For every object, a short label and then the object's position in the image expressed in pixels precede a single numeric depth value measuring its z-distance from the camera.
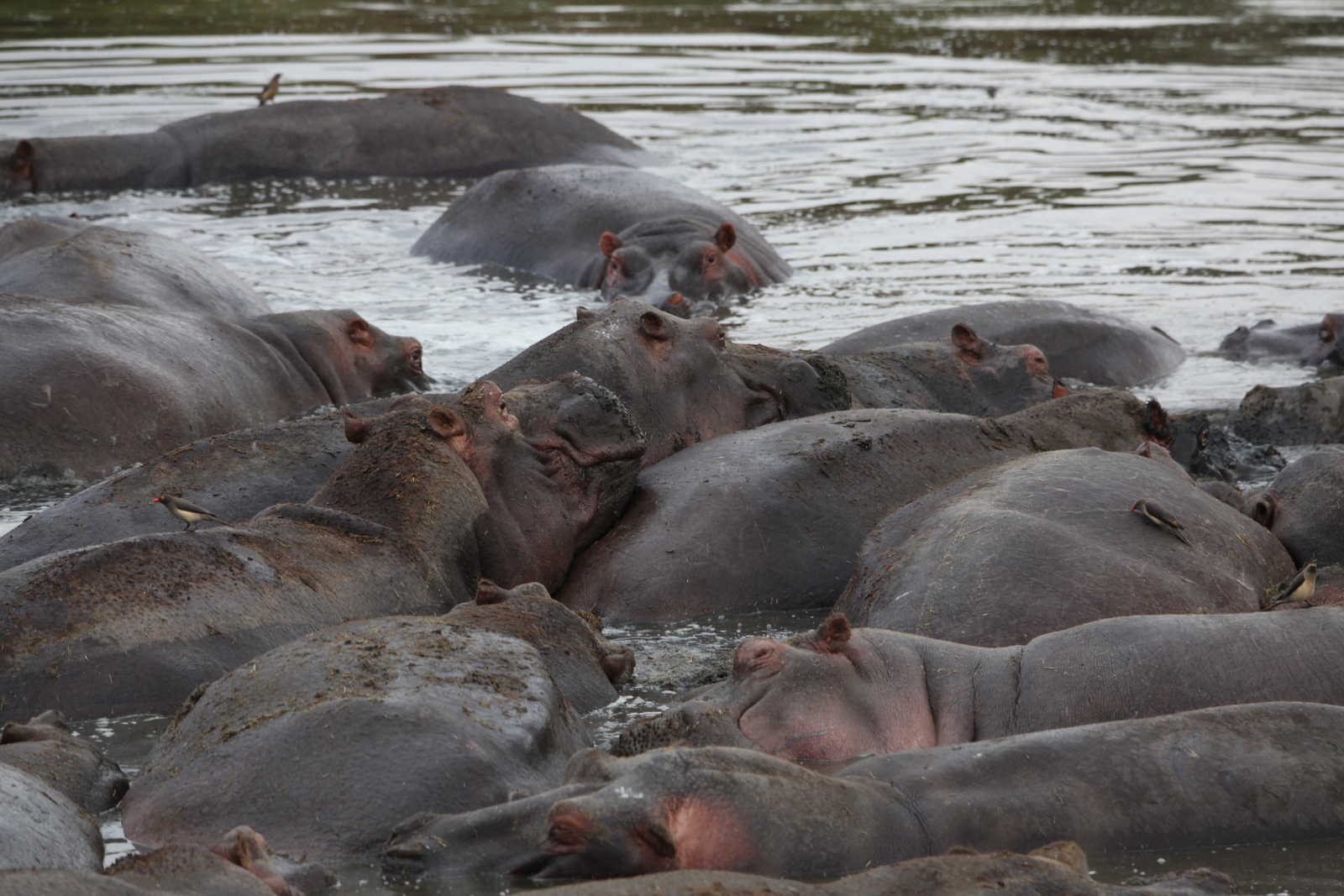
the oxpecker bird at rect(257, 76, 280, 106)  32.94
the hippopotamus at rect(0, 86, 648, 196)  30.03
